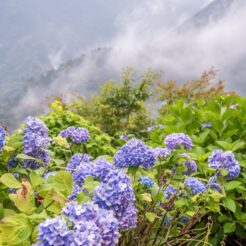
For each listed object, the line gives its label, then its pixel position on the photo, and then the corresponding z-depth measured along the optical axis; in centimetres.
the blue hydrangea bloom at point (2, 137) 192
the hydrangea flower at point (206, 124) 357
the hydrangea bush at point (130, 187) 129
